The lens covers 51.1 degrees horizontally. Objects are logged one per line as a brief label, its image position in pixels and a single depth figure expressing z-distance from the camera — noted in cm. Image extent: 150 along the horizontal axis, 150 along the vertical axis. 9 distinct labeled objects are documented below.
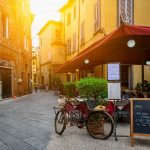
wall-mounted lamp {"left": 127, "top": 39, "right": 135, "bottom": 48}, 381
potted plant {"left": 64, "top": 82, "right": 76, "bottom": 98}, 937
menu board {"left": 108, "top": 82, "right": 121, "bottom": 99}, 388
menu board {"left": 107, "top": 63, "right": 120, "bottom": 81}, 380
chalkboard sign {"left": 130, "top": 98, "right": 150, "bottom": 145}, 327
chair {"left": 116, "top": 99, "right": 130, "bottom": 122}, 447
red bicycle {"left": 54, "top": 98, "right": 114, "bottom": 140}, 367
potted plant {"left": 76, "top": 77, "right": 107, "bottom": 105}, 467
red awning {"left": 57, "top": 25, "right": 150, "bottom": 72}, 316
